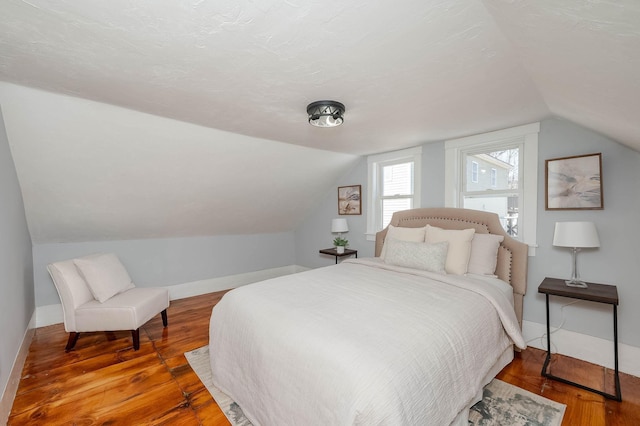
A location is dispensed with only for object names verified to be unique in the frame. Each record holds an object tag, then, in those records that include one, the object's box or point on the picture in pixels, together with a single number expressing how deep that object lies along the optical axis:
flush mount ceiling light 2.09
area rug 1.72
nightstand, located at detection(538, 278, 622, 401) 1.96
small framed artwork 4.35
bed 1.20
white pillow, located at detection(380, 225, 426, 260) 3.01
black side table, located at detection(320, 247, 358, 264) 4.16
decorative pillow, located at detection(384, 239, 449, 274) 2.63
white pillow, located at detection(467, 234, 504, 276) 2.64
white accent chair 2.53
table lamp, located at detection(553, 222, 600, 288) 2.15
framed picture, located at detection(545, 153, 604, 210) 2.33
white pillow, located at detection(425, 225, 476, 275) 2.63
